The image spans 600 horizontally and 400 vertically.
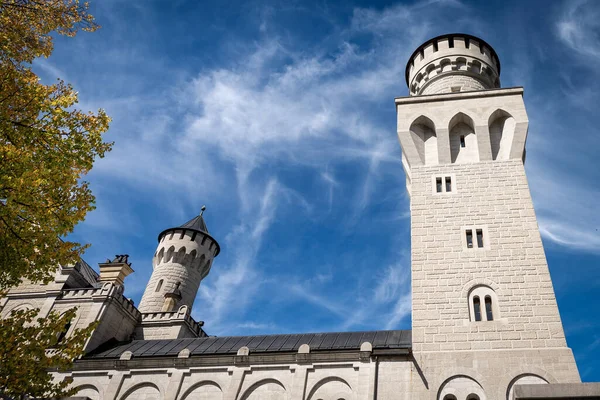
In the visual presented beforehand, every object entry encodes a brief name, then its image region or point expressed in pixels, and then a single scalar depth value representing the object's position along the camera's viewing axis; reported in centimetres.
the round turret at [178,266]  3931
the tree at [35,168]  1188
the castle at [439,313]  1900
